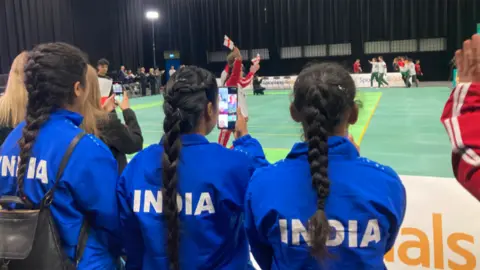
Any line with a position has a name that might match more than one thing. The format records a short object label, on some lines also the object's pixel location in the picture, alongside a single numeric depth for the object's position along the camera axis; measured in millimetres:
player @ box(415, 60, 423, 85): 24495
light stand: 27188
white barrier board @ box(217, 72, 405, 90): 23266
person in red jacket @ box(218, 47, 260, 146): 6695
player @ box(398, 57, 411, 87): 21953
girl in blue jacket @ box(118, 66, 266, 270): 1685
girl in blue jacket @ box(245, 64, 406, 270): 1468
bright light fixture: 27109
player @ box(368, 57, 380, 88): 22225
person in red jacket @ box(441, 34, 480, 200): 1229
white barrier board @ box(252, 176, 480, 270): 2818
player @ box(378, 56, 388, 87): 22053
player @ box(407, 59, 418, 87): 21875
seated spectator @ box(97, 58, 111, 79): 5668
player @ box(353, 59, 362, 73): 24625
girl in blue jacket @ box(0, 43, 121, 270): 1772
